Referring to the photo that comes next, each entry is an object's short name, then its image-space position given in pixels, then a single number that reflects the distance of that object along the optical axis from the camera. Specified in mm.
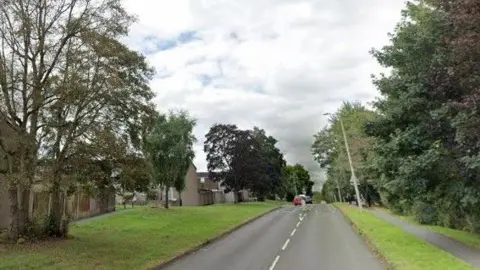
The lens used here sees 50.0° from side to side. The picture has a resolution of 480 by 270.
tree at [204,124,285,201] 73312
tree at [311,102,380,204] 54566
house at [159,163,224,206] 72625
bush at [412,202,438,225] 29734
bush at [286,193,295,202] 129913
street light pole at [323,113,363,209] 41612
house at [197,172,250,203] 91612
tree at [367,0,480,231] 16812
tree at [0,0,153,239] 20328
